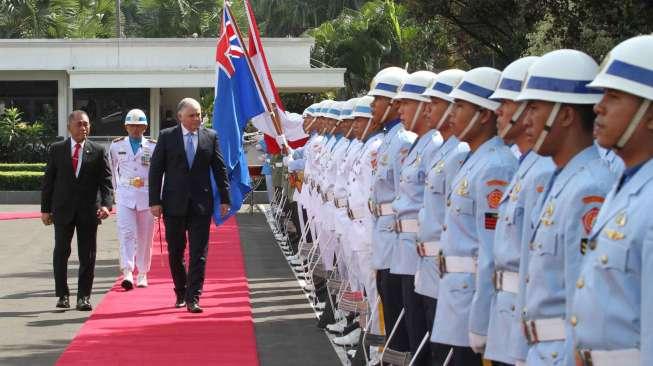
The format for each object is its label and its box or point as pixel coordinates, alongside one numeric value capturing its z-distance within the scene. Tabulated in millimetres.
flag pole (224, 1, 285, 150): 17359
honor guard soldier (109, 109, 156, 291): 14930
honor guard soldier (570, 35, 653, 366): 4180
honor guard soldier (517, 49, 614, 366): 4898
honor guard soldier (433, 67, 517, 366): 6457
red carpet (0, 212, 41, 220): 28297
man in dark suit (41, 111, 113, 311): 13422
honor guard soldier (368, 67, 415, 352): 8773
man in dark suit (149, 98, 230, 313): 13117
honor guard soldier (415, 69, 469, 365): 7227
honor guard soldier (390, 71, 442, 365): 8023
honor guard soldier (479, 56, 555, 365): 5500
